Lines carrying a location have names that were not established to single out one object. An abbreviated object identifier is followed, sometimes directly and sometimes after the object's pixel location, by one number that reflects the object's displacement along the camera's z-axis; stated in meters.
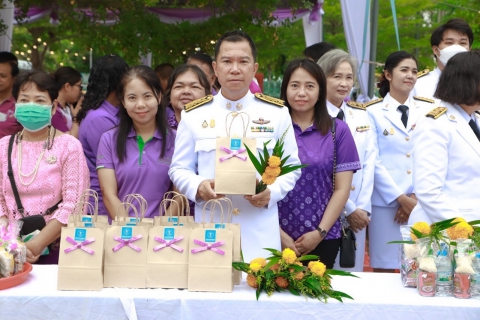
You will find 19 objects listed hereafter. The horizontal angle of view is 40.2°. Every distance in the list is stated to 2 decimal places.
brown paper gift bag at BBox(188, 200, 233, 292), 2.67
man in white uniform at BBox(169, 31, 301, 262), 3.30
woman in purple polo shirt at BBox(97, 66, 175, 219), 3.74
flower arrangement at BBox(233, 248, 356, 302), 2.65
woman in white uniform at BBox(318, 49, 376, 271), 4.33
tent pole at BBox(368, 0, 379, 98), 9.33
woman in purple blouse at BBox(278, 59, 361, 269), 3.70
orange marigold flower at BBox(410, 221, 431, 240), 2.73
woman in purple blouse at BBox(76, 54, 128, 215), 4.26
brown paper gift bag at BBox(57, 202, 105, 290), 2.68
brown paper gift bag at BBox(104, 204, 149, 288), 2.70
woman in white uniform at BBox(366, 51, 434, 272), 4.57
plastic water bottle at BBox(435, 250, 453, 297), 2.69
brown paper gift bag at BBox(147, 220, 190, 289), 2.70
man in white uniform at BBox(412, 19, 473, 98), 5.17
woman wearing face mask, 3.58
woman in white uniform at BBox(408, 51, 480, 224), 3.17
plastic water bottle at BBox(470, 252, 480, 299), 2.66
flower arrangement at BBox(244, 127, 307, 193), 2.89
